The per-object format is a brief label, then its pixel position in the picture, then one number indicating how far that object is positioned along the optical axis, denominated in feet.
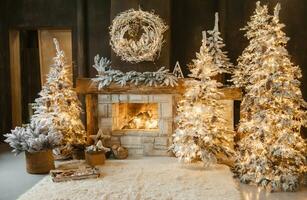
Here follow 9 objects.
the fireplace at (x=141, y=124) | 20.07
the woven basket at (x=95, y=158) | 18.33
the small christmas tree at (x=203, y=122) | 17.88
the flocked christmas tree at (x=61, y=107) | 19.84
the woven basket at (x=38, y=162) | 17.20
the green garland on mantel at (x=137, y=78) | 19.54
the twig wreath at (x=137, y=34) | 20.02
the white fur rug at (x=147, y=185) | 14.07
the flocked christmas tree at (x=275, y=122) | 15.51
